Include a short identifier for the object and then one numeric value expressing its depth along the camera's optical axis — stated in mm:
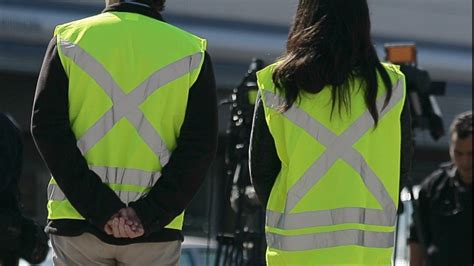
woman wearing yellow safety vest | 7867
